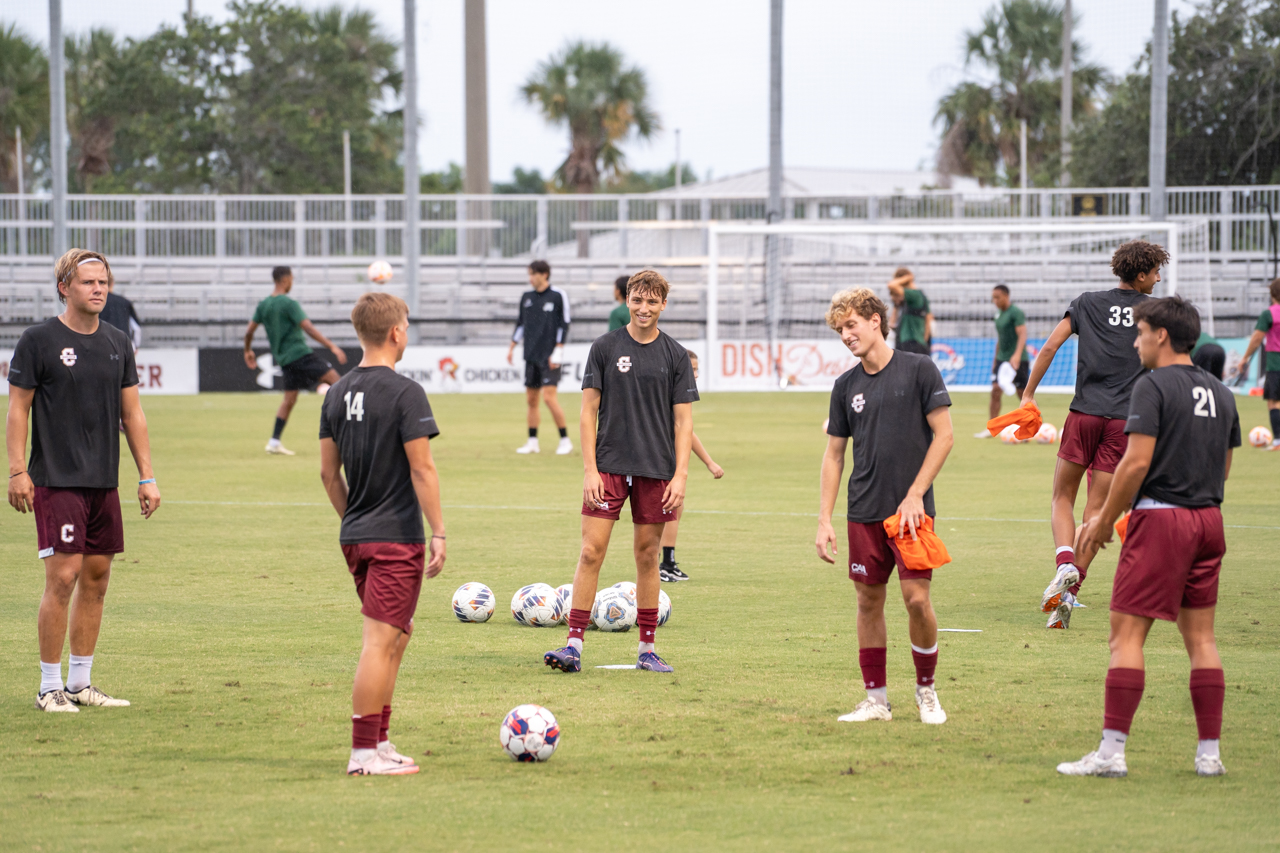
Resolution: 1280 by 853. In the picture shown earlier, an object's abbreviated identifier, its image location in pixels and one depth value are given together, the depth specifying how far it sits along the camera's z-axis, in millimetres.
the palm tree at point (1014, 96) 110875
